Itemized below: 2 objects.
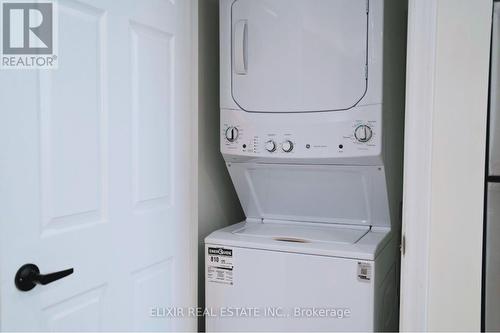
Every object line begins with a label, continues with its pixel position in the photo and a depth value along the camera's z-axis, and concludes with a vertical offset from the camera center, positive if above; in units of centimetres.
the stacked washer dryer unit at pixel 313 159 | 163 -9
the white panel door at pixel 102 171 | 110 -11
